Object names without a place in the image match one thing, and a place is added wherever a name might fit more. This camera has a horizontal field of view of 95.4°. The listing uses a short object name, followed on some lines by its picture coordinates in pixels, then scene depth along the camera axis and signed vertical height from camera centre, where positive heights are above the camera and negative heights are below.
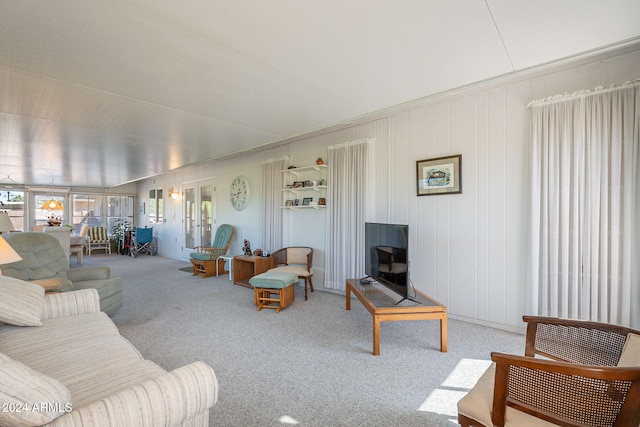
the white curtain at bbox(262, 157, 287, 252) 5.41 +0.14
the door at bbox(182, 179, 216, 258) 7.33 -0.08
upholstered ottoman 3.72 -1.04
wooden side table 4.89 -1.00
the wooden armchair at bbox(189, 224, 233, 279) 5.93 -0.91
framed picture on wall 3.34 +0.42
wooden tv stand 2.56 -0.90
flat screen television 2.80 -0.50
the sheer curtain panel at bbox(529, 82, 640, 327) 2.38 +0.05
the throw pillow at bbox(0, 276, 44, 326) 1.83 -0.63
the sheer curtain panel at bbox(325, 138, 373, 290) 4.25 +0.01
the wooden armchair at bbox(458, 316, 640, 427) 0.99 -0.68
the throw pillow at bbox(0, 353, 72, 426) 0.88 -0.60
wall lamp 8.34 +0.43
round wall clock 6.30 +0.39
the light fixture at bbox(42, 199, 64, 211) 7.56 +0.10
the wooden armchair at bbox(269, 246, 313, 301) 4.32 -0.84
